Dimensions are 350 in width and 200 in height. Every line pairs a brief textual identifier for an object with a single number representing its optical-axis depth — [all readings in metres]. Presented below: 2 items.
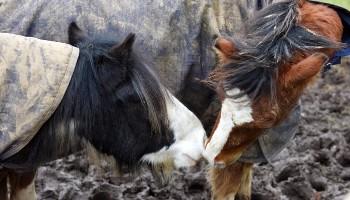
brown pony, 4.12
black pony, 4.03
